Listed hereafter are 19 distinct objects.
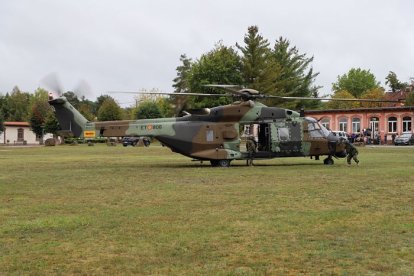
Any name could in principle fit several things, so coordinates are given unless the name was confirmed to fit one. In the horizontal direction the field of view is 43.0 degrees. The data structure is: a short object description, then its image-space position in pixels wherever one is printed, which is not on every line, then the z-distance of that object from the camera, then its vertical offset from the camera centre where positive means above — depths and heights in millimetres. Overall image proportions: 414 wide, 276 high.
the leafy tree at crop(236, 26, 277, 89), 66562 +10288
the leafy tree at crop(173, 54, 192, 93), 119375 +17082
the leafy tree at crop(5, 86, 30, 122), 118688 +7947
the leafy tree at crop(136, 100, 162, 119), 87000 +5061
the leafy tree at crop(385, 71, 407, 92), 106931 +12161
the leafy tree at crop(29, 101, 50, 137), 85188 +4025
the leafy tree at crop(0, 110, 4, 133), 81938 +2833
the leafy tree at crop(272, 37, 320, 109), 76244 +10332
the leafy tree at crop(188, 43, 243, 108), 67781 +9170
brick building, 67500 +2967
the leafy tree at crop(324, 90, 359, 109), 96438 +7092
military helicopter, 22891 +493
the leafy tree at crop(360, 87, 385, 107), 92625 +8603
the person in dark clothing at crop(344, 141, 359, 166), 23062 -546
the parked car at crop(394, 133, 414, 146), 57688 +256
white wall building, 94500 +1463
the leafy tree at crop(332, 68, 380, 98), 115750 +13213
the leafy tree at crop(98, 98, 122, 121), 88500 +5171
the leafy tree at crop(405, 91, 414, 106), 70375 +5609
